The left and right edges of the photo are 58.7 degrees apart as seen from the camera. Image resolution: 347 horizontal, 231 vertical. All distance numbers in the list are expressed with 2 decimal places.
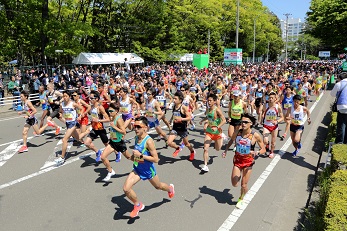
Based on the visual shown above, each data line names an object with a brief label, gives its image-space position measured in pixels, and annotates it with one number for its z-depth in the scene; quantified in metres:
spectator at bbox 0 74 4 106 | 18.08
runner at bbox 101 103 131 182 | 6.60
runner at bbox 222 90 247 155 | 8.52
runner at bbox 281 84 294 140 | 10.37
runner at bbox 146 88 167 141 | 8.87
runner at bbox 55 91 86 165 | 7.97
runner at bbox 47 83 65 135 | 10.72
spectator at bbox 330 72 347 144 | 7.48
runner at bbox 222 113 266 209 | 5.35
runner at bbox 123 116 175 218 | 4.91
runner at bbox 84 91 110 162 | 7.63
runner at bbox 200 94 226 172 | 7.28
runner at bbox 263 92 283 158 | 8.38
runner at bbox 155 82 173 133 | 10.43
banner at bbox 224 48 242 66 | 39.88
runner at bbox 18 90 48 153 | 8.89
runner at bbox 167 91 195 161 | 7.91
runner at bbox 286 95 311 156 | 8.21
